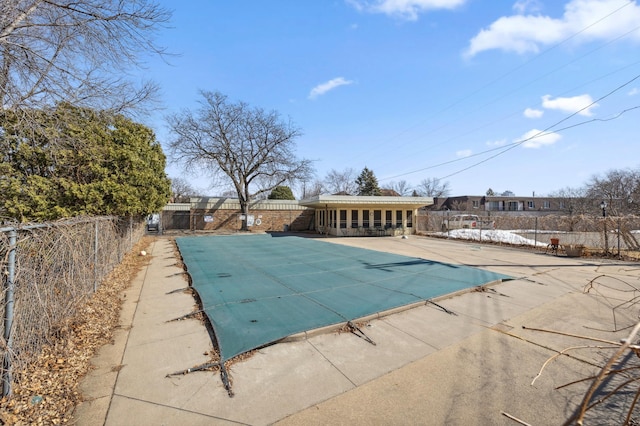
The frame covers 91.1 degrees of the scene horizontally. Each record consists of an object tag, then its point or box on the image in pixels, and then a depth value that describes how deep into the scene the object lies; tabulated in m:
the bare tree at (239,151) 25.91
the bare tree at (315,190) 57.56
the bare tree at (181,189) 54.66
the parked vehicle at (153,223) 25.22
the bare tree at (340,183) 55.20
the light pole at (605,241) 12.14
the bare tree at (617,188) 33.25
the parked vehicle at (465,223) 24.24
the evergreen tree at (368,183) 45.09
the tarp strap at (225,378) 3.15
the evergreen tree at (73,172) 6.92
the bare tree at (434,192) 66.75
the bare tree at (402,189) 64.38
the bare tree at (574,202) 36.08
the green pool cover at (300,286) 4.69
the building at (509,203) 49.44
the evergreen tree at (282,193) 38.56
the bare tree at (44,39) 4.81
